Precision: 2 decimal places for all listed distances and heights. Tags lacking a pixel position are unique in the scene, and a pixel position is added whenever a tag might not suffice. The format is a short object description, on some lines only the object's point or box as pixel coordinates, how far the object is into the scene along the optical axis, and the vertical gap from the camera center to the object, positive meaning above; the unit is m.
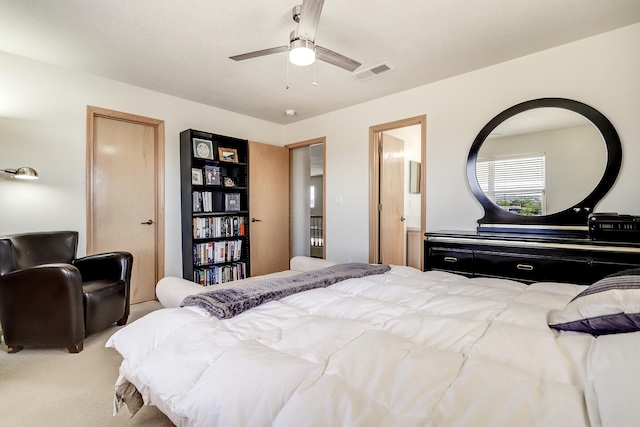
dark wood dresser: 2.09 -0.38
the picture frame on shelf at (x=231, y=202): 4.18 +0.09
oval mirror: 2.51 +0.41
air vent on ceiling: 2.96 +1.40
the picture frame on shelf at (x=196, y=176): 3.73 +0.41
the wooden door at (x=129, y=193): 3.26 +0.18
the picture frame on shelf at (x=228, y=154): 4.03 +0.74
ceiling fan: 1.75 +1.12
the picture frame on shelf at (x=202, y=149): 3.74 +0.76
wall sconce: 2.49 +0.30
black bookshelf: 3.73 +0.02
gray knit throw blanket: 1.31 -0.42
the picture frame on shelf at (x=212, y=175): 3.90 +0.45
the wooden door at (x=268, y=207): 4.33 +0.02
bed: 0.65 -0.44
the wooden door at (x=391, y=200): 4.03 +0.11
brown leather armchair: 2.19 -0.71
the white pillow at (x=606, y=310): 0.88 -0.32
